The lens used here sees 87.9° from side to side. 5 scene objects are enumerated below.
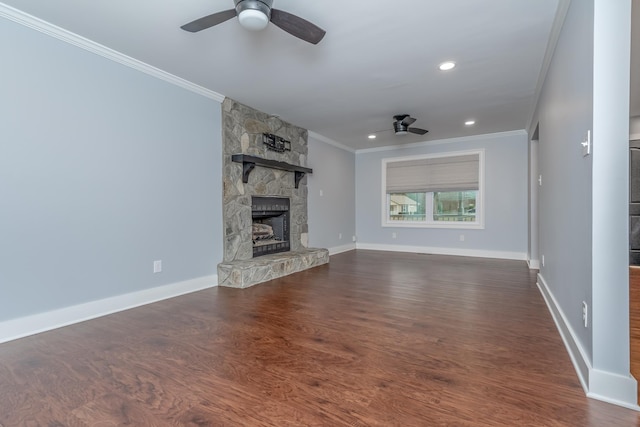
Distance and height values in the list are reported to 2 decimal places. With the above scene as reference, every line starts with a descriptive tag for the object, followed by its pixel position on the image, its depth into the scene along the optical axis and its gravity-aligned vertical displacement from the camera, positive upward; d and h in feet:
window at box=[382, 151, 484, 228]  20.58 +1.33
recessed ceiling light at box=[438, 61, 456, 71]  10.32 +4.58
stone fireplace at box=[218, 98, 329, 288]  13.67 +0.55
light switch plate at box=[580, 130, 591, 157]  5.40 +1.10
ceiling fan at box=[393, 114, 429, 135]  15.12 +4.02
